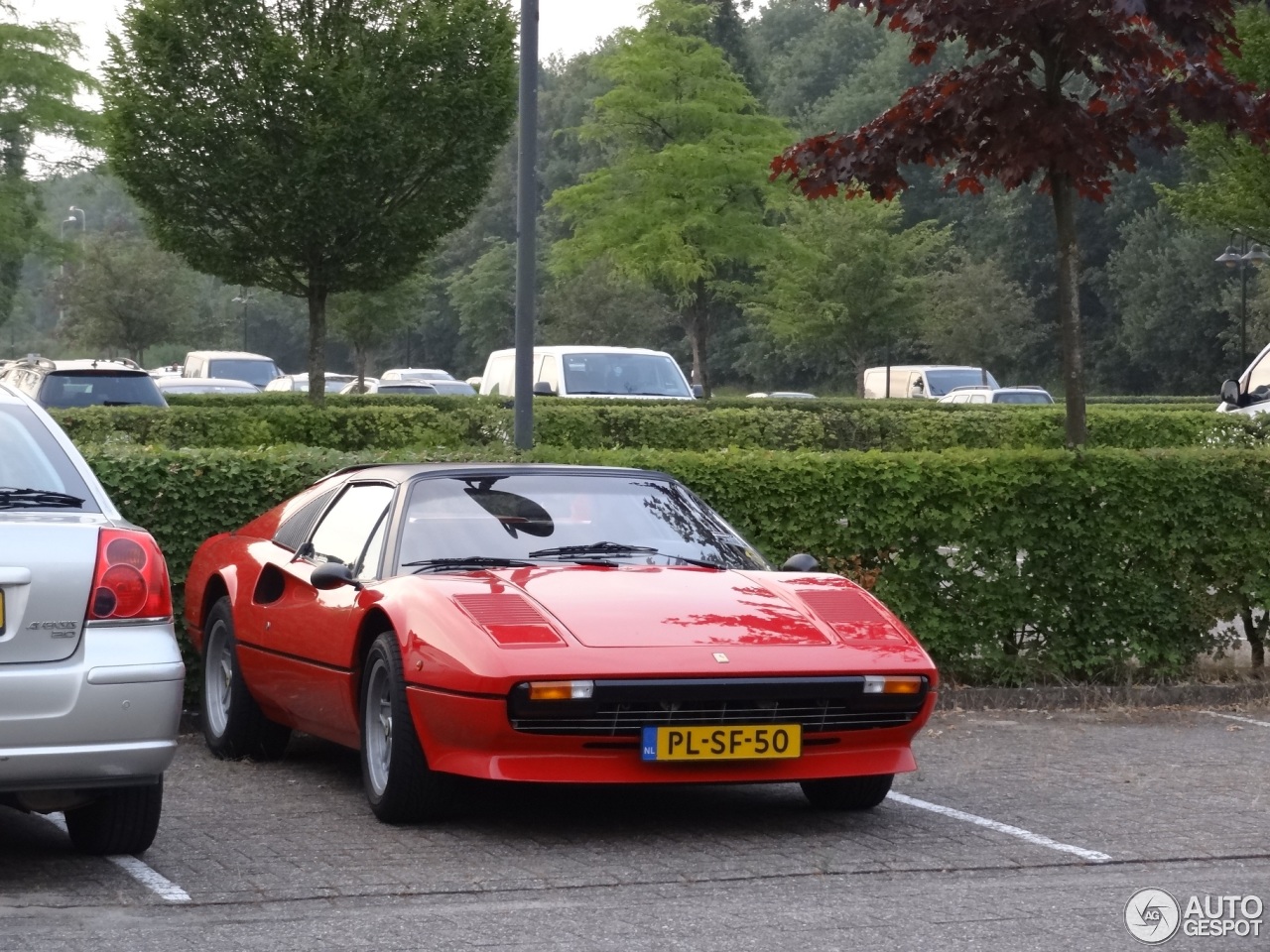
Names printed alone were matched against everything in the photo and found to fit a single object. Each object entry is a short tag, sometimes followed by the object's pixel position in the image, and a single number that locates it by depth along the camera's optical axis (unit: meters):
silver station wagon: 5.33
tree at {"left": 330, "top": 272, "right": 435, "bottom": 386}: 55.69
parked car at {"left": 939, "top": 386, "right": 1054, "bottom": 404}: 37.91
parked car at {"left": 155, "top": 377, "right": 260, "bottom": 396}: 34.78
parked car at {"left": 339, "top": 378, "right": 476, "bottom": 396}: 43.88
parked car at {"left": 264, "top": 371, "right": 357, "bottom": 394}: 49.81
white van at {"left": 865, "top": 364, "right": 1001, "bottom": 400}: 45.25
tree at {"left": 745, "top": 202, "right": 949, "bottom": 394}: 51.81
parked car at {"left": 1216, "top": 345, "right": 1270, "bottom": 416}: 19.84
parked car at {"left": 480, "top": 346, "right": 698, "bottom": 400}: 25.14
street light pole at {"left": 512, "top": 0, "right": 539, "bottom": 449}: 11.88
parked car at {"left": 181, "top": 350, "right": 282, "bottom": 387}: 50.16
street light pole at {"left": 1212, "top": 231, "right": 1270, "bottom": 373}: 41.66
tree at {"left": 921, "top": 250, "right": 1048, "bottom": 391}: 60.88
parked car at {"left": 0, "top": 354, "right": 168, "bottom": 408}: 22.53
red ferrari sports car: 6.18
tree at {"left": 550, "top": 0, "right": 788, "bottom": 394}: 41.88
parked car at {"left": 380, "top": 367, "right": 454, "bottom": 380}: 56.34
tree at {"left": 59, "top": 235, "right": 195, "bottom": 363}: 68.81
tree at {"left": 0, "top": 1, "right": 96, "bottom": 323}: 36.69
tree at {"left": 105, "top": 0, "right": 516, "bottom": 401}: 23.30
